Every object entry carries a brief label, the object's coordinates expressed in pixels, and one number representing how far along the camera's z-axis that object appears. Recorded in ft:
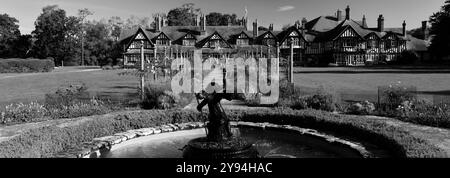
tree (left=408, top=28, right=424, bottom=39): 240.77
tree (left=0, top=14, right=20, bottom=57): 231.71
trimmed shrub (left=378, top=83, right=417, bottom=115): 45.14
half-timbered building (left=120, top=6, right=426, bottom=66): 196.85
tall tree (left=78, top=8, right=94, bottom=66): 249.38
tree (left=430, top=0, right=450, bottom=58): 153.17
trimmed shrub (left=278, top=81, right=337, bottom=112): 46.44
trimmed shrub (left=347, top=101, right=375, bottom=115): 44.24
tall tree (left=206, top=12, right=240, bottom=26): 325.01
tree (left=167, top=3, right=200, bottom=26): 281.95
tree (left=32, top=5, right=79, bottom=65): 225.56
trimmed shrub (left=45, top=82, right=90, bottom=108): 47.42
